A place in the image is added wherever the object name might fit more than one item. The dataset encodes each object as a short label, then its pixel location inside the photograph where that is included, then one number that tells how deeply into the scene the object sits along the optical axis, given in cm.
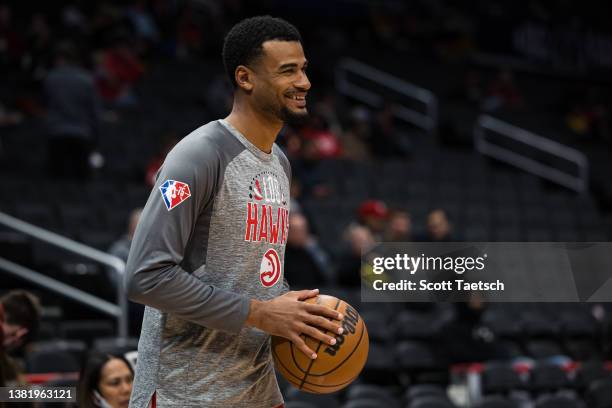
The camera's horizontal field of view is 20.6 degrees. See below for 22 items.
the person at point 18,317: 672
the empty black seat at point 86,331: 1182
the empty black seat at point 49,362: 974
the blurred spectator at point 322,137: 1974
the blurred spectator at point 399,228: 1460
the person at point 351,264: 1411
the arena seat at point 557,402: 1078
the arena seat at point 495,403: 1039
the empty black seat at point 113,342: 1059
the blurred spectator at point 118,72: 1892
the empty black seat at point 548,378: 1220
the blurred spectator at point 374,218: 1538
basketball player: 391
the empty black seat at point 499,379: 1192
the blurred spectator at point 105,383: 641
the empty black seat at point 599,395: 1129
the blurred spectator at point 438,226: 1435
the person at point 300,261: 1330
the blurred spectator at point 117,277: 1155
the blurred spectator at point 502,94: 2551
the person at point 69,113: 1487
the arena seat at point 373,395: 1030
